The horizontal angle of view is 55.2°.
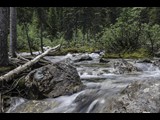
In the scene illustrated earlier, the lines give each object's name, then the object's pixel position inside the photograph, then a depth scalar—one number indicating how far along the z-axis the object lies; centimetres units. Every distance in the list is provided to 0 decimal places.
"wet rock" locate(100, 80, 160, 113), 304
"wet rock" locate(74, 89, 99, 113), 346
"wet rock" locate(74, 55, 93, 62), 890
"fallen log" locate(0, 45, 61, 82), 420
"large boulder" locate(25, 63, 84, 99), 398
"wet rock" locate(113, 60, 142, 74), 621
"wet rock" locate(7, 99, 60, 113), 358
